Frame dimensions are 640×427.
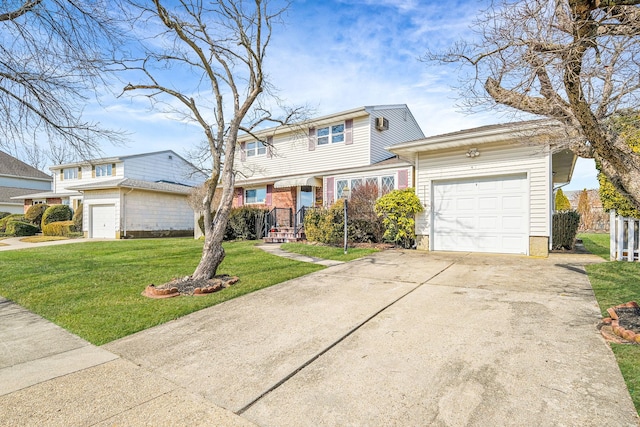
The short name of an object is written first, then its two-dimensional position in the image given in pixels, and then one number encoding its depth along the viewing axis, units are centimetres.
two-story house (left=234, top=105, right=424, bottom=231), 1413
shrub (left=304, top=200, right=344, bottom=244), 1141
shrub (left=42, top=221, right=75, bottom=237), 2028
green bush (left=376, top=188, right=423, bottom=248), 1029
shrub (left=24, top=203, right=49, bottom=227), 2308
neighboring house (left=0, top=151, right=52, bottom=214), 2992
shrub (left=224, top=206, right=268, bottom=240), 1555
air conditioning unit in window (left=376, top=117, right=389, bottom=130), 1558
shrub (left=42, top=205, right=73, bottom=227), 2183
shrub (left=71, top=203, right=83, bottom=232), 2078
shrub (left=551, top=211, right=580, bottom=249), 956
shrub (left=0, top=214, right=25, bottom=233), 2237
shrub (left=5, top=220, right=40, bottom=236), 2100
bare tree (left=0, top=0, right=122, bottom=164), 509
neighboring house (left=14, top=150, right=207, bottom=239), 1892
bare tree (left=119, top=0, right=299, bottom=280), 630
